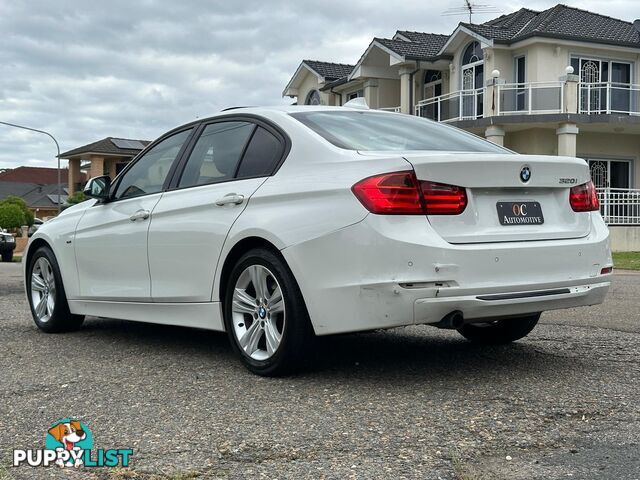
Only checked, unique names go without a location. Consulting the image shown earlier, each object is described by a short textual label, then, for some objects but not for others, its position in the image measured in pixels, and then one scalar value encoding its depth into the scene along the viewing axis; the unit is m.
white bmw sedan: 4.11
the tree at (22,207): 64.49
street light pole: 39.20
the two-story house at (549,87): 25.77
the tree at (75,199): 53.69
